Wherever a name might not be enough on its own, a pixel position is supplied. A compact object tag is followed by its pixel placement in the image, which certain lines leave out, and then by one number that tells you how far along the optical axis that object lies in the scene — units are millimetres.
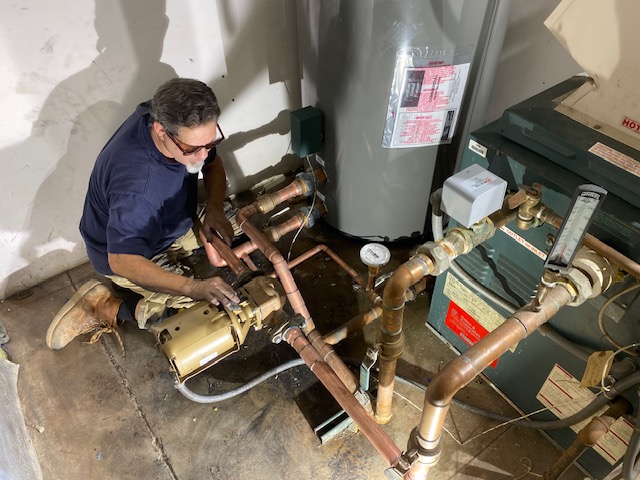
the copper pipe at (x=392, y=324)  947
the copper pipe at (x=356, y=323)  1449
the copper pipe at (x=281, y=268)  1373
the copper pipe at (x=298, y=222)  1597
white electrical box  914
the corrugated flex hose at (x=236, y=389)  1473
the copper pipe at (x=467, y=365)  798
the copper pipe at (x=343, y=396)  1084
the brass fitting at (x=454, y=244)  962
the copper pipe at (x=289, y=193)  1656
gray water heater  1305
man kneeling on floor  1225
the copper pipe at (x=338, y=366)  1320
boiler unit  966
